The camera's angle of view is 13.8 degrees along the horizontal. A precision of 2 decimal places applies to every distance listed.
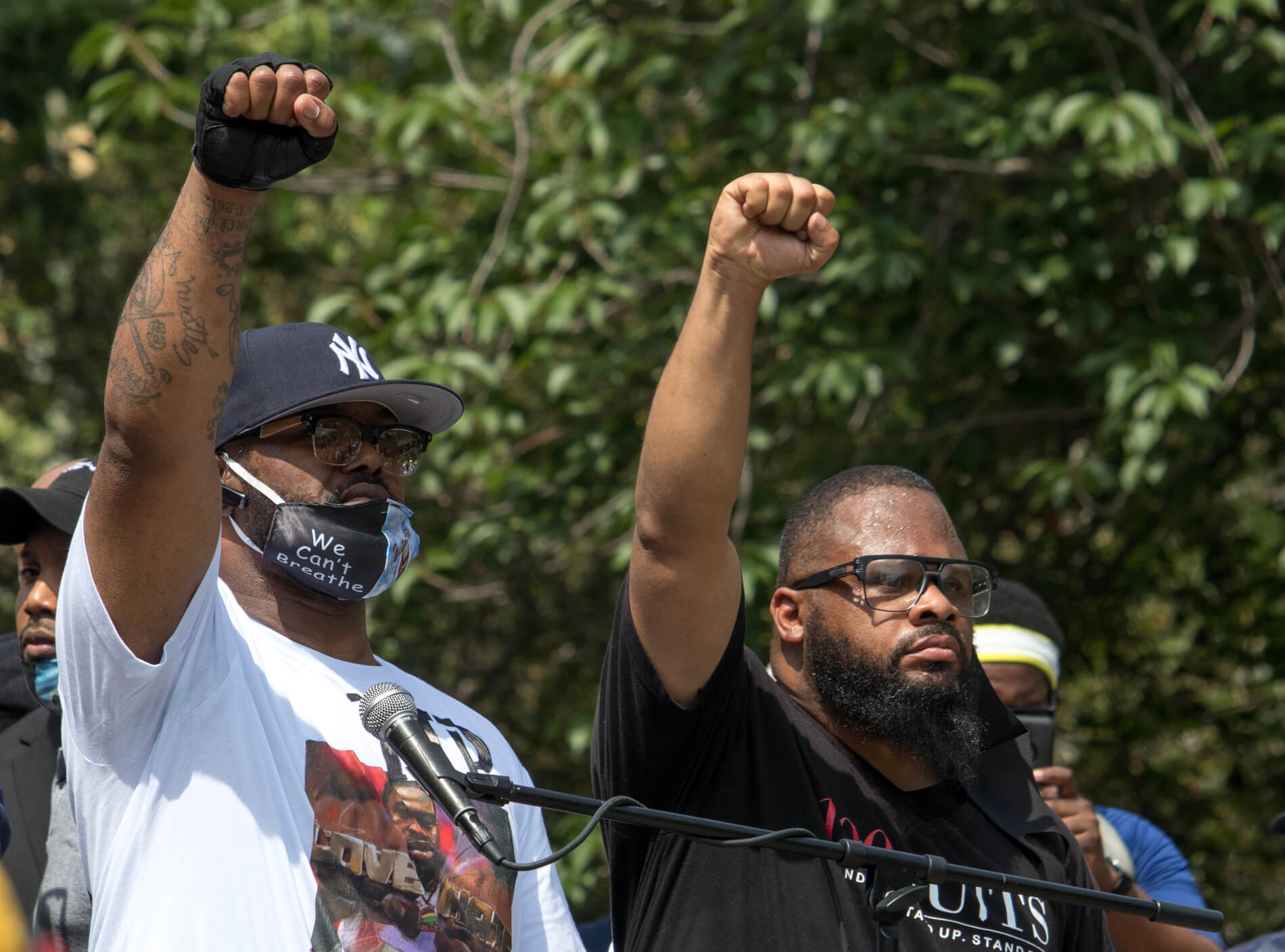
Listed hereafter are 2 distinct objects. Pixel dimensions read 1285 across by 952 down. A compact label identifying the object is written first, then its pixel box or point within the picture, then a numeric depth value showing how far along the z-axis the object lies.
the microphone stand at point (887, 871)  5.46
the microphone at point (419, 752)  5.41
